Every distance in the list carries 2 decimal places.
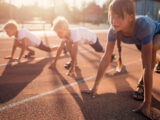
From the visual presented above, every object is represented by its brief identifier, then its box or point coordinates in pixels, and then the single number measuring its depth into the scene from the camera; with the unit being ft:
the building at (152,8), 100.07
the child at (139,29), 7.08
